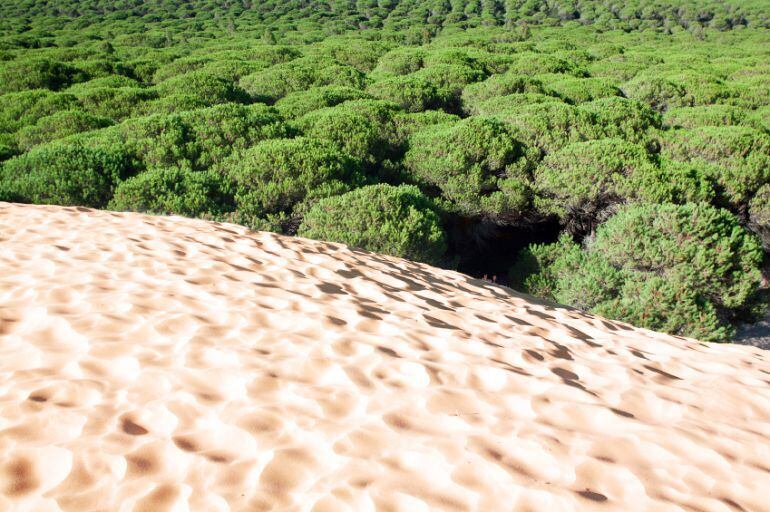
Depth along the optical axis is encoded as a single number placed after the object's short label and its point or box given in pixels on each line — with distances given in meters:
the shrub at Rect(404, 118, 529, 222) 8.83
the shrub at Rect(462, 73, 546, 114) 13.42
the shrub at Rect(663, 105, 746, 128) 12.12
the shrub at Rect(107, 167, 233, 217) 7.49
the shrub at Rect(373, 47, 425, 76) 17.22
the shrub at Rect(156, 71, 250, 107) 12.15
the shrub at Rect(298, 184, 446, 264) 7.15
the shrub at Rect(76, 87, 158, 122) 11.62
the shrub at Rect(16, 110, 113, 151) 10.07
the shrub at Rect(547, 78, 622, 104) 13.90
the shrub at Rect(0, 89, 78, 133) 10.98
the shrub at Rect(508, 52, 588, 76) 16.97
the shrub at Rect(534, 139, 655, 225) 8.67
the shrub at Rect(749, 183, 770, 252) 9.59
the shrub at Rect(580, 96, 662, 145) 10.80
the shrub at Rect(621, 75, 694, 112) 14.43
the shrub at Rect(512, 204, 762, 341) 6.89
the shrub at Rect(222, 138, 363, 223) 8.02
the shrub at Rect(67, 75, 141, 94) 13.60
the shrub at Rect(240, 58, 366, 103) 14.06
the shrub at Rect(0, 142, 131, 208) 7.54
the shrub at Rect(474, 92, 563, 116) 12.23
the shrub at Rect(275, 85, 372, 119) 11.73
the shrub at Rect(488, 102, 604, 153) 10.06
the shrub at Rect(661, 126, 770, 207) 9.64
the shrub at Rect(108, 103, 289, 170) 8.80
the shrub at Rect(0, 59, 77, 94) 13.78
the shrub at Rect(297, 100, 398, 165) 9.70
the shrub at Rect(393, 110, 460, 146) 10.66
